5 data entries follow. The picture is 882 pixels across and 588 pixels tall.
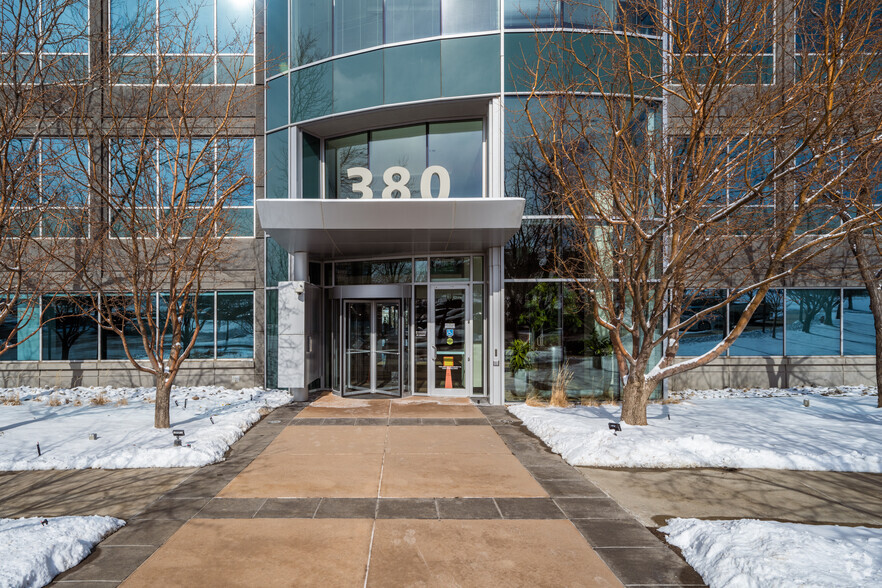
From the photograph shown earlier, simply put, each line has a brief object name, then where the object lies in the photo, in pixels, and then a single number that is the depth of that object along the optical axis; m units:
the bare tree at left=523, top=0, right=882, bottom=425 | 7.37
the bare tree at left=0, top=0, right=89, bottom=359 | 7.26
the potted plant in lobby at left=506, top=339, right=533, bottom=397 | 12.62
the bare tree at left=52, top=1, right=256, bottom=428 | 8.80
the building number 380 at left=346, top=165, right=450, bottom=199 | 12.22
